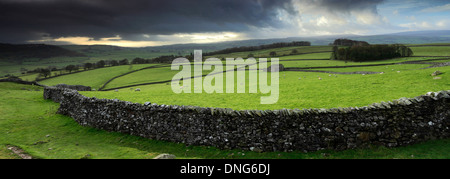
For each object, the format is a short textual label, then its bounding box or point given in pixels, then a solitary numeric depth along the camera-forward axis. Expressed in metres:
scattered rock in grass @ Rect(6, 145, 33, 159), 8.44
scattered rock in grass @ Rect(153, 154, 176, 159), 7.76
